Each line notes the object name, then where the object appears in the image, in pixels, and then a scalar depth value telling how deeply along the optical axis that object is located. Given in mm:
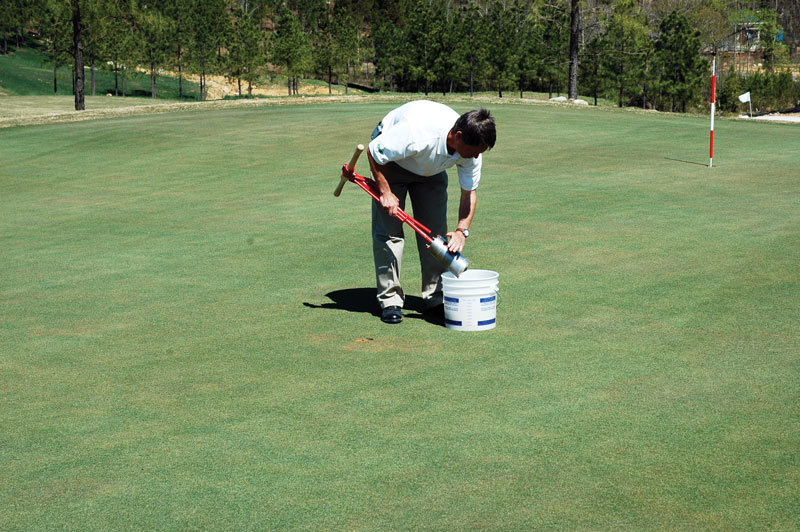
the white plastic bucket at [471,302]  6887
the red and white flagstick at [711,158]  17484
